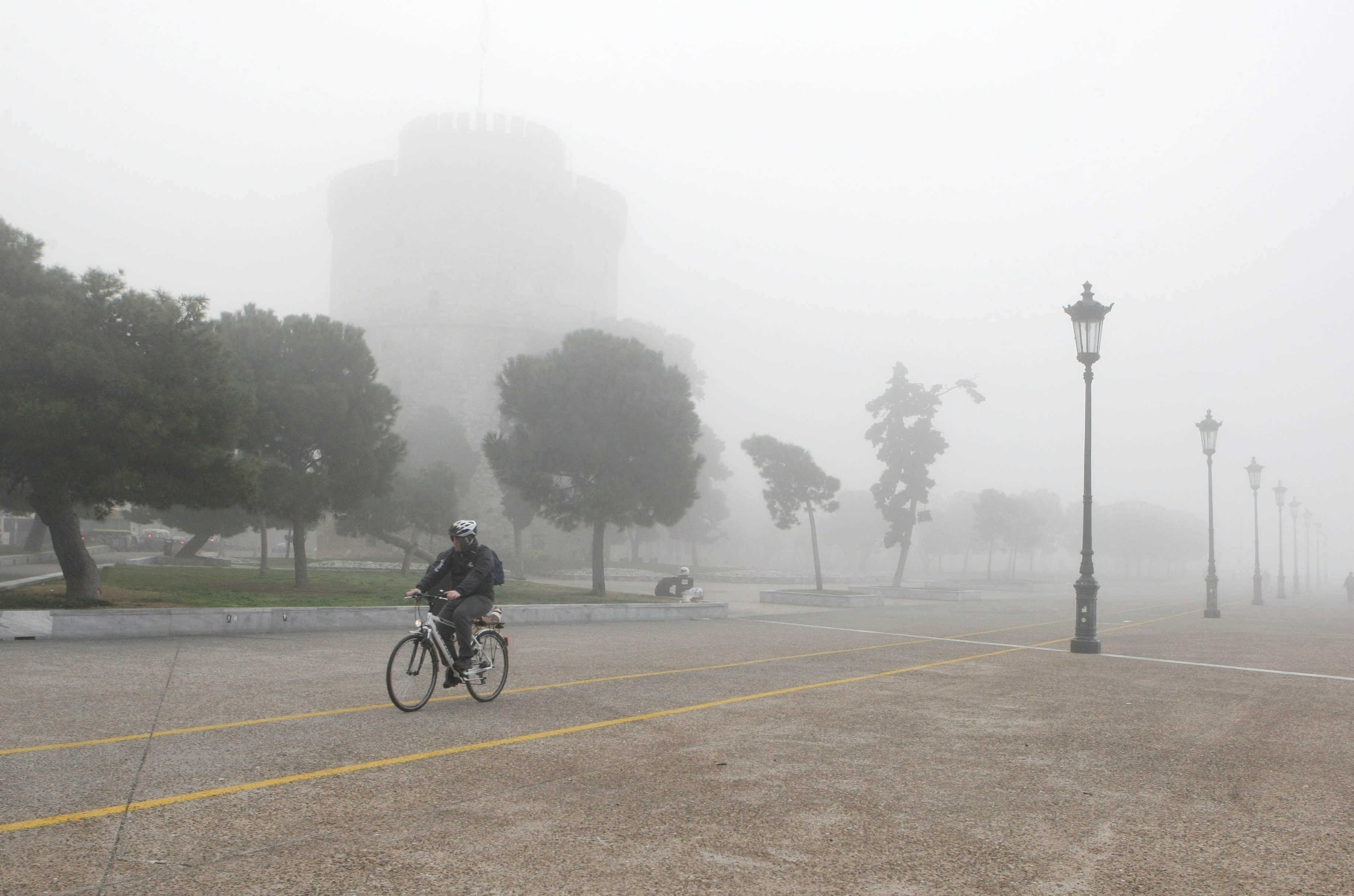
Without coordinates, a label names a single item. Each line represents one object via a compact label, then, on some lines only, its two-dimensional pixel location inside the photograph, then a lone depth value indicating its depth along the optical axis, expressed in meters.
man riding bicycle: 8.38
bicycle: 7.94
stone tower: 74.12
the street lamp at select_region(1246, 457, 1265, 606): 40.03
